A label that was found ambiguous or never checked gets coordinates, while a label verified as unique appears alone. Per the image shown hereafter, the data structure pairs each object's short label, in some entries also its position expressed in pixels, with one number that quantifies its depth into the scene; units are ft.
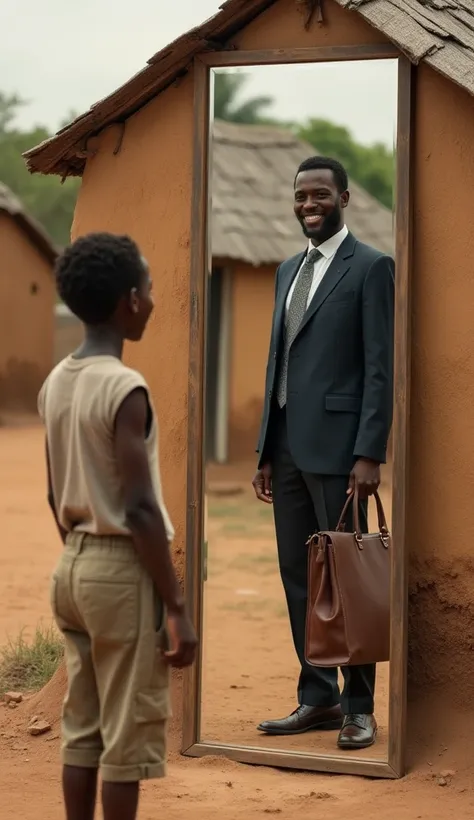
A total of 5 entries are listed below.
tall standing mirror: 26.41
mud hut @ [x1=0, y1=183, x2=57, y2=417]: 106.59
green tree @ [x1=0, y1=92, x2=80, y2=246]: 198.62
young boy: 17.93
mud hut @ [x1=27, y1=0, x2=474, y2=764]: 26.45
